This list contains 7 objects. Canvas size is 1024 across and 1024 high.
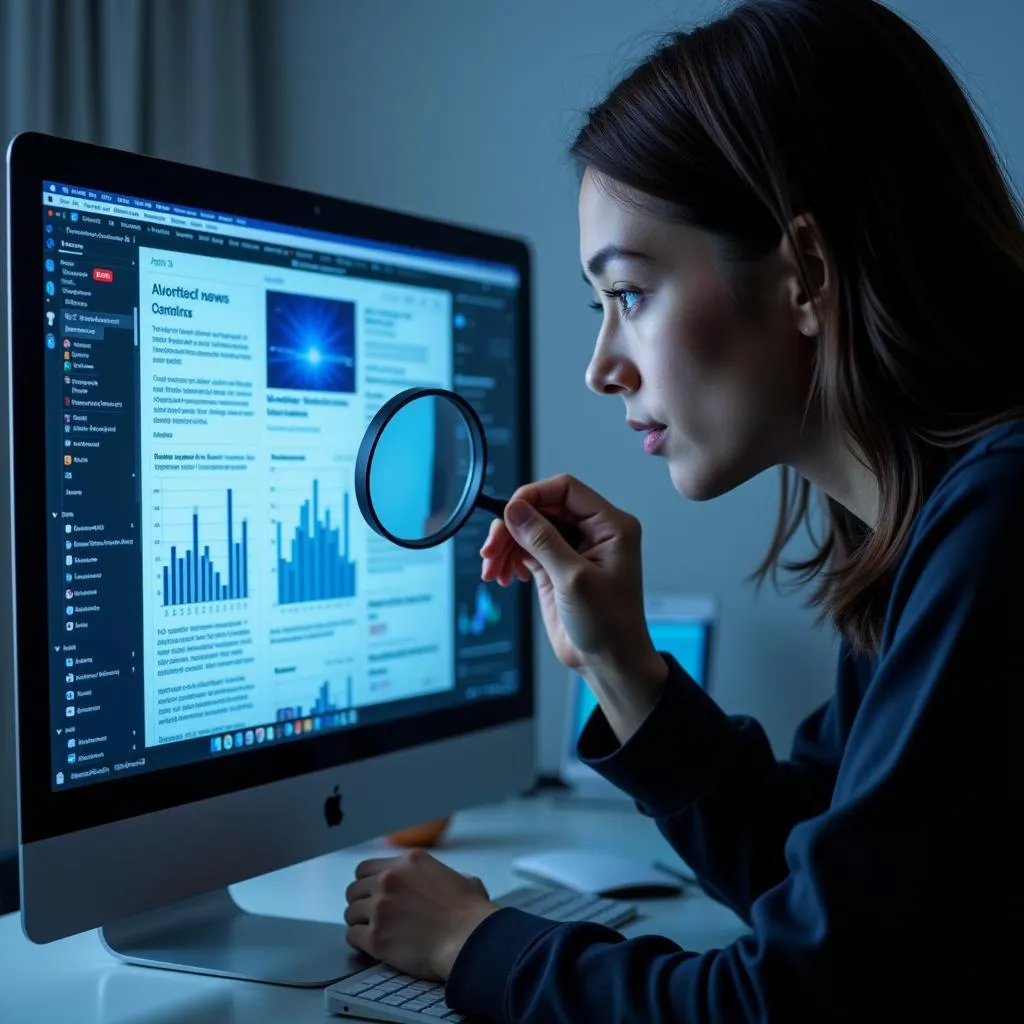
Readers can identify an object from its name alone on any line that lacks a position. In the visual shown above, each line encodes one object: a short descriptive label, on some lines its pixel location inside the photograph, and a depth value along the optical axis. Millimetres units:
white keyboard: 917
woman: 755
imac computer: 915
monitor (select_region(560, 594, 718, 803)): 1688
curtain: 1596
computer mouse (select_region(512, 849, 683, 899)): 1285
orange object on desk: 1477
